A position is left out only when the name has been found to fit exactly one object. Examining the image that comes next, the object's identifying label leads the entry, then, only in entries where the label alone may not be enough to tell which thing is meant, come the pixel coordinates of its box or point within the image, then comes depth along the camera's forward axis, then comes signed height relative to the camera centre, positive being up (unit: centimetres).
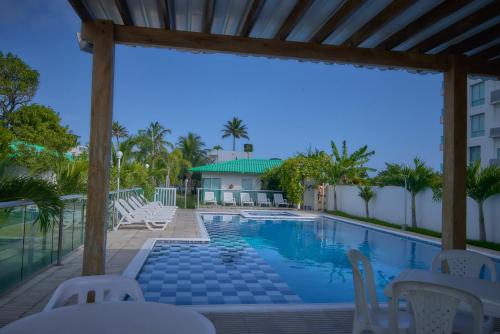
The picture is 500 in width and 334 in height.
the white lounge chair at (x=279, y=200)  2391 -92
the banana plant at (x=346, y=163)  2188 +123
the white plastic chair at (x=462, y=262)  380 -69
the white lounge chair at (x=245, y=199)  2403 -95
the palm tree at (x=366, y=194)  1828 -34
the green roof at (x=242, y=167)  2712 +114
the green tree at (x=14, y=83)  2464 +586
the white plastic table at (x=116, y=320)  195 -71
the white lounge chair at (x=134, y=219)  1163 -111
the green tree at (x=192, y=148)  4384 +378
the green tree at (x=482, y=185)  1128 +12
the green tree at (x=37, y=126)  2400 +319
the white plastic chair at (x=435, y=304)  219 -64
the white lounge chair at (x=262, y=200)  2411 -94
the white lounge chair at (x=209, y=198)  2287 -86
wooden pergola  369 +155
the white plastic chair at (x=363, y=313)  304 -99
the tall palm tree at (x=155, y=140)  3406 +374
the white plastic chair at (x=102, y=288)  255 -69
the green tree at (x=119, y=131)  5174 +653
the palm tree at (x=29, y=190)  458 -14
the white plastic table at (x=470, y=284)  277 -75
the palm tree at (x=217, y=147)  5506 +483
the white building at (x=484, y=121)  3108 +545
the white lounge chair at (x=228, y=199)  2377 -93
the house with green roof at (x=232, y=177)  2739 +39
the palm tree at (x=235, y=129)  5859 +779
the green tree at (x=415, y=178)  1481 +36
